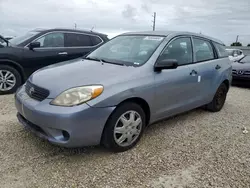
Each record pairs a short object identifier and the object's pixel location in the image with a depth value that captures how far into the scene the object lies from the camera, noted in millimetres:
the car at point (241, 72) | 6169
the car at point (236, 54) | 8651
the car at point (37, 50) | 4234
